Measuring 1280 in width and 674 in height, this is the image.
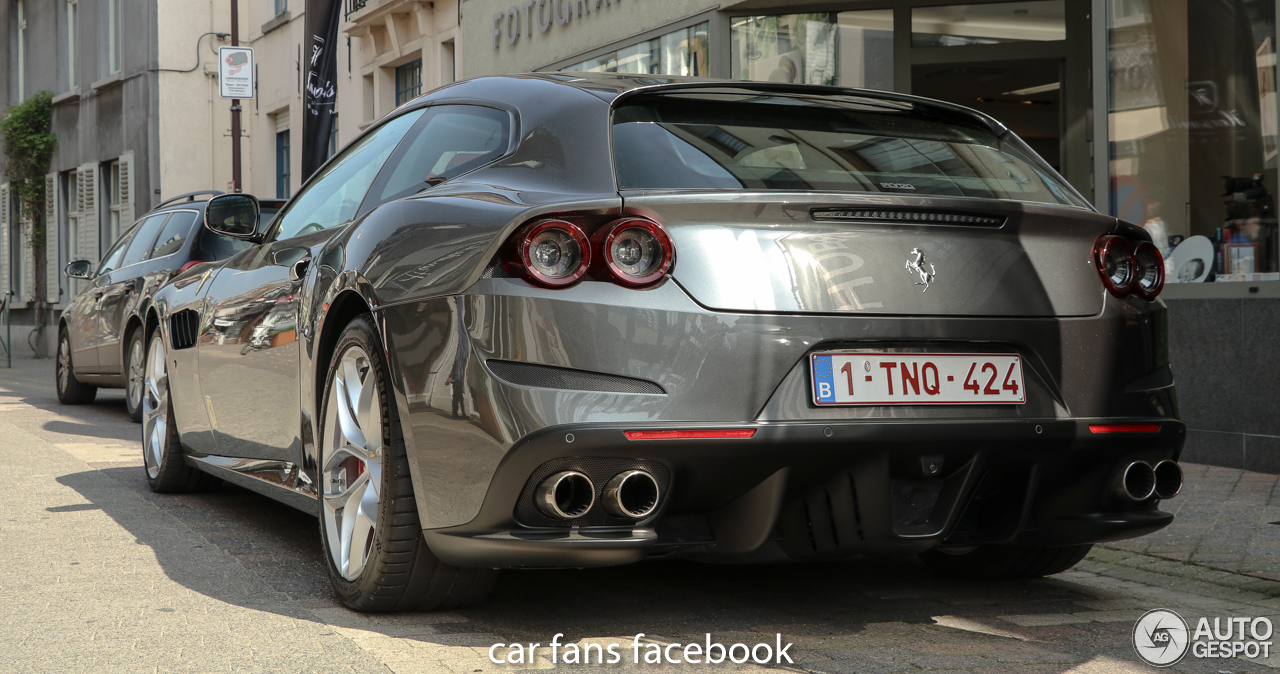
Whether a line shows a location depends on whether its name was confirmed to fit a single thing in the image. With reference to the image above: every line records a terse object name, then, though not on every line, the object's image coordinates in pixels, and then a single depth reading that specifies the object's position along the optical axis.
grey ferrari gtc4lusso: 2.95
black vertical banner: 15.15
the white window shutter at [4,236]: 30.73
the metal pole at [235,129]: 19.30
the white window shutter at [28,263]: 29.06
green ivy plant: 29.12
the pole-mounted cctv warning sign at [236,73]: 18.14
